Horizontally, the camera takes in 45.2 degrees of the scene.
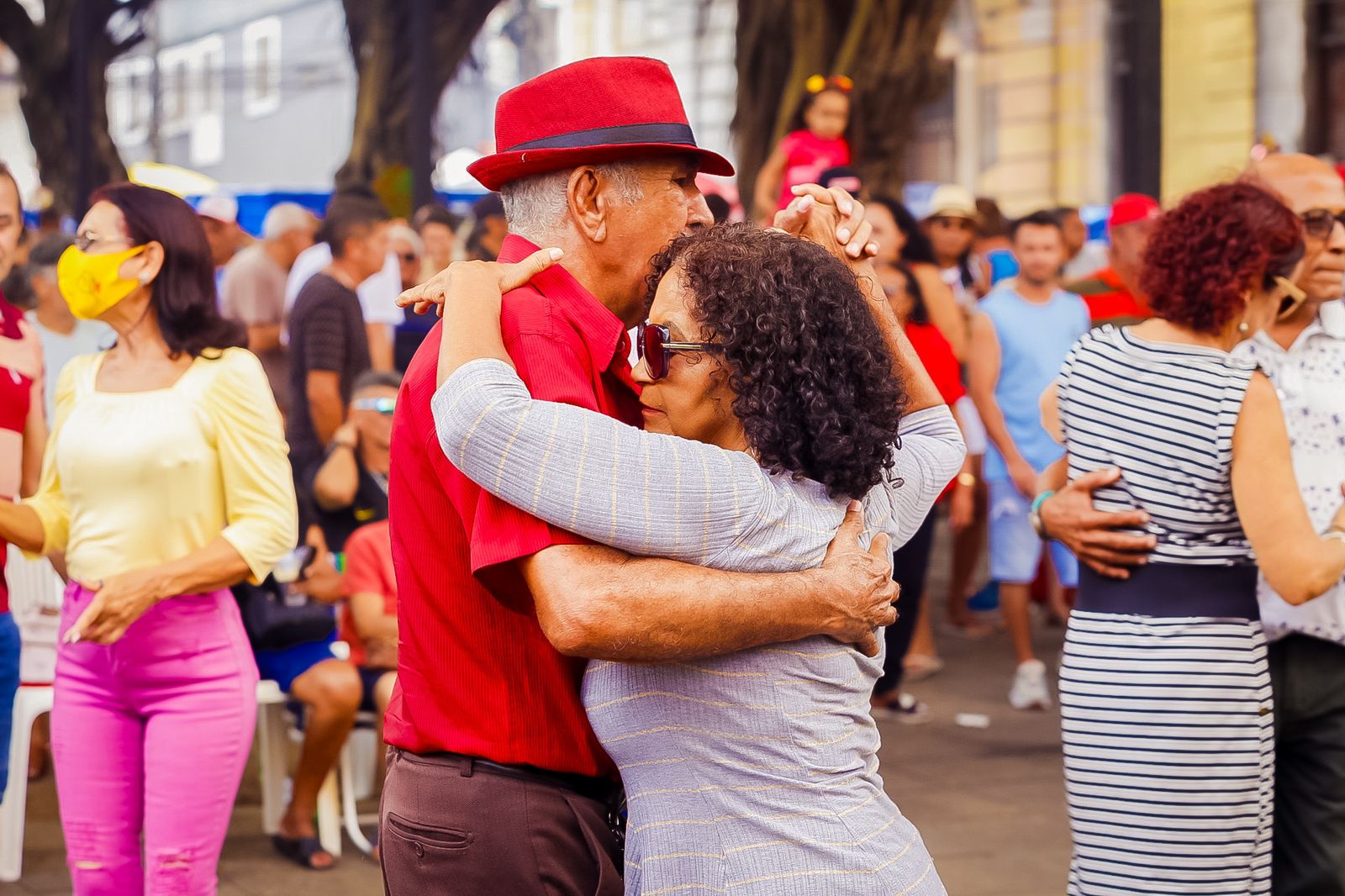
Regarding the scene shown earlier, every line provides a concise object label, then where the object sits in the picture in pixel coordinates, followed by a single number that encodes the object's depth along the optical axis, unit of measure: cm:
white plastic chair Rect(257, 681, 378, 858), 569
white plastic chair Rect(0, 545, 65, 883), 537
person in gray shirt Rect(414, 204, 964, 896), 199
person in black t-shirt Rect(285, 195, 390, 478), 746
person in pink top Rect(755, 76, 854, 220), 955
